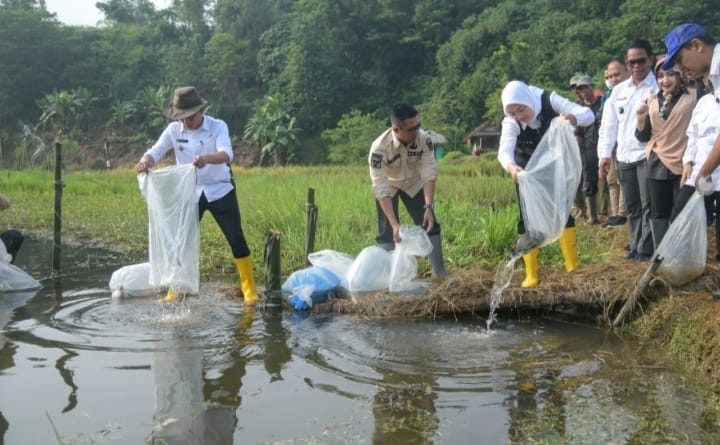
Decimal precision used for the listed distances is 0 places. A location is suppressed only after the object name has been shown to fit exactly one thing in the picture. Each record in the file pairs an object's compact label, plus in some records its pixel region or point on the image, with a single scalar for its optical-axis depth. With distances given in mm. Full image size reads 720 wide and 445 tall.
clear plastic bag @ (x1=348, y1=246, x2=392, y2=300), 4676
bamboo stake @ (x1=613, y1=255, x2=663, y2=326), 3742
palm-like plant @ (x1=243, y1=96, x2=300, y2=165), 37562
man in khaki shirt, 4656
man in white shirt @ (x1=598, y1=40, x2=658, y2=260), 4599
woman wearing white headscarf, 4293
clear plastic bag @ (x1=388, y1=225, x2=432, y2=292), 4543
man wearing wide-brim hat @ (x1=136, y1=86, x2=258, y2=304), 4652
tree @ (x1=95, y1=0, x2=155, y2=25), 61031
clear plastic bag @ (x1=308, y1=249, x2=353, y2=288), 4966
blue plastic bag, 4652
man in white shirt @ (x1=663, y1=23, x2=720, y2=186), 3352
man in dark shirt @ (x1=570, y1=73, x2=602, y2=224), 6512
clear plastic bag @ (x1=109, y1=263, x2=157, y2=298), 5152
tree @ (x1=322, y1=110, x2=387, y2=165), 34562
